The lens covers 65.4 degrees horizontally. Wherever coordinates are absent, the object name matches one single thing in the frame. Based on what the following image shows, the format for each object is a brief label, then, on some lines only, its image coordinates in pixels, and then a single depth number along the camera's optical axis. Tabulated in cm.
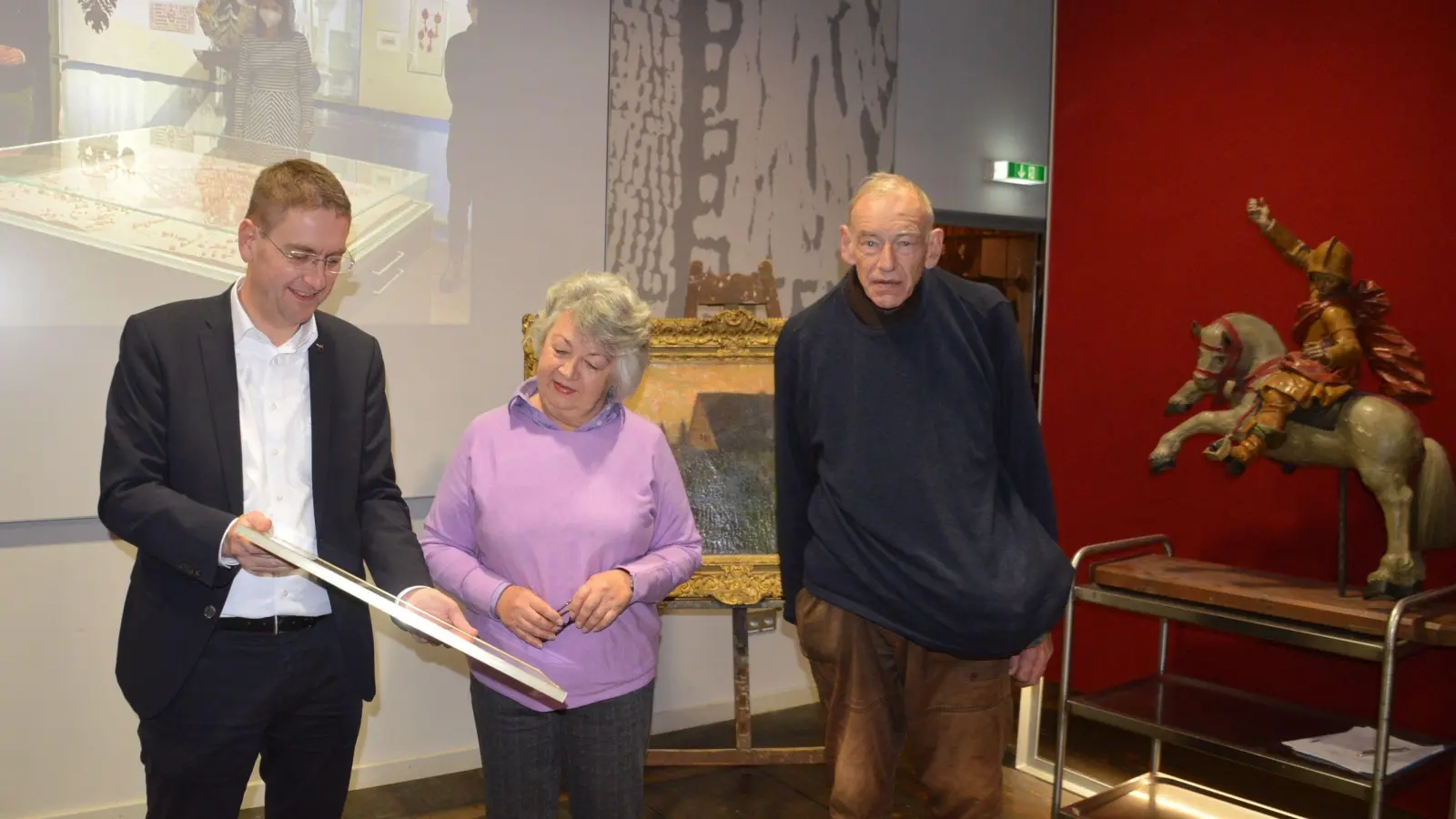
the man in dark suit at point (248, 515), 173
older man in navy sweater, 209
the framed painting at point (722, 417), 356
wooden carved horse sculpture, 268
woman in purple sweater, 198
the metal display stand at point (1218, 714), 255
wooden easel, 360
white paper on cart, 260
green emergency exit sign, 504
